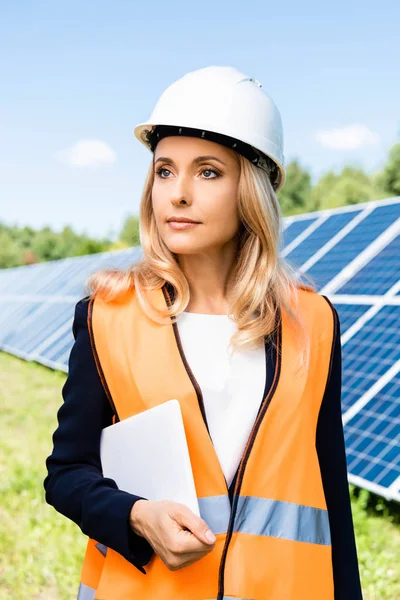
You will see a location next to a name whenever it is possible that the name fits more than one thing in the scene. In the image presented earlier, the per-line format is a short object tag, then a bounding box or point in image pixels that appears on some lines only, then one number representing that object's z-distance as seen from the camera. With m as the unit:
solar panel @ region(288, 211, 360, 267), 8.26
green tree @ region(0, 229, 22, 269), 72.50
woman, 1.99
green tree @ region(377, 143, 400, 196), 43.69
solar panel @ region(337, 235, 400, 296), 6.63
